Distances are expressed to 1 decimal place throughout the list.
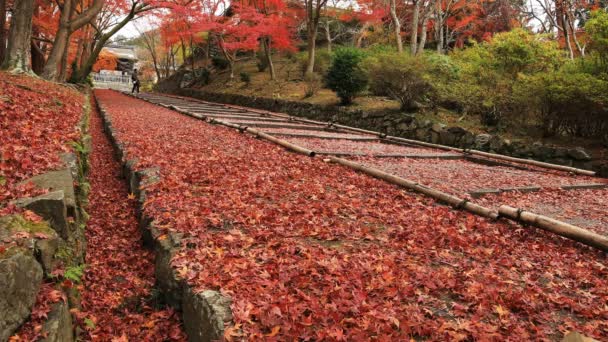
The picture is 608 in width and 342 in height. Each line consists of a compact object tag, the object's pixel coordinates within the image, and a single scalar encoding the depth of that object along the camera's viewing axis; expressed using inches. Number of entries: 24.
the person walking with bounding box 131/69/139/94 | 1258.0
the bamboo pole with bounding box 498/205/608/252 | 162.4
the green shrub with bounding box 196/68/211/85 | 1221.2
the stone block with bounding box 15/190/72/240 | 116.7
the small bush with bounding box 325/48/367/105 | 636.7
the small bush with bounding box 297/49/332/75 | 903.9
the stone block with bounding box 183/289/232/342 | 98.6
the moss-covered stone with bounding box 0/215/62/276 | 100.3
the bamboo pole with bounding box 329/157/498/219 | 196.5
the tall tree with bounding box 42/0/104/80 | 569.6
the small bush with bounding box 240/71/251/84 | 1016.9
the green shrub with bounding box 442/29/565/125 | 460.8
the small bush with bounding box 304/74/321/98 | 765.2
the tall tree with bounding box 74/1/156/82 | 682.1
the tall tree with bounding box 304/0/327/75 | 798.5
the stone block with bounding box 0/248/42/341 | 83.6
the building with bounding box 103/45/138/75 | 2113.7
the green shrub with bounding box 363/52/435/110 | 527.5
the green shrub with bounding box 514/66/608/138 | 374.9
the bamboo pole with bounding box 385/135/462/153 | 443.0
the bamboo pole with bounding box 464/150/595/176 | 365.9
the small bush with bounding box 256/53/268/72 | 1094.4
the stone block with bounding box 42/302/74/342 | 89.7
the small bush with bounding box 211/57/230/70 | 1274.6
